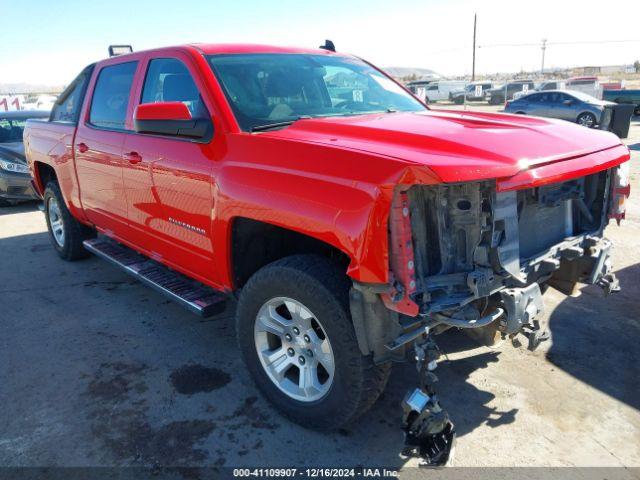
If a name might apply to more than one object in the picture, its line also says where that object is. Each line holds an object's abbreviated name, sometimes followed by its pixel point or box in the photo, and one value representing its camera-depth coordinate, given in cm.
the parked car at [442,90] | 3966
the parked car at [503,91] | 3363
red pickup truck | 231
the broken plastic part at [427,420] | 238
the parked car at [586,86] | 2804
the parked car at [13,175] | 864
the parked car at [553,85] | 2940
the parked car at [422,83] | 4219
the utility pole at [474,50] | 5109
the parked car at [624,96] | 2389
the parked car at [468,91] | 3569
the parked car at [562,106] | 1831
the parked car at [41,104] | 2265
